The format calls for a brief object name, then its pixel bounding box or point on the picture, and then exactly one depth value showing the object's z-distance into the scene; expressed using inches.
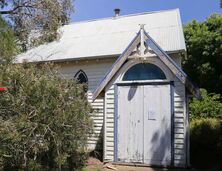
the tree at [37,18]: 701.9
